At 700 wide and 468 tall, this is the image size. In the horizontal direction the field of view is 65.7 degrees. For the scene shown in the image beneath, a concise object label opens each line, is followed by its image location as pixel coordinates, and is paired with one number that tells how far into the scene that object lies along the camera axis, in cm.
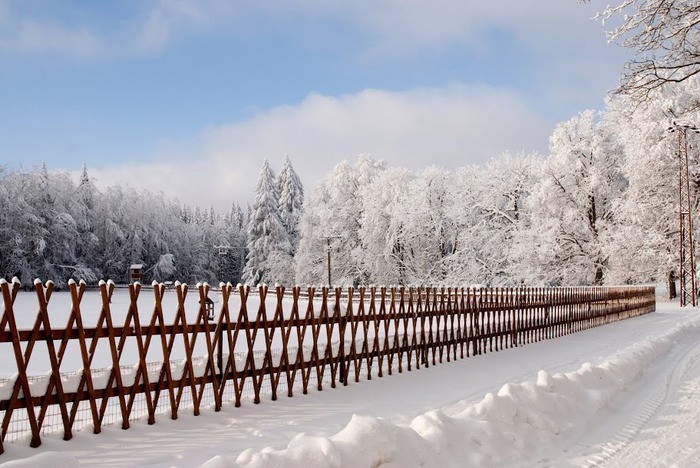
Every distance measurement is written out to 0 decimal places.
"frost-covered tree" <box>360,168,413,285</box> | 4662
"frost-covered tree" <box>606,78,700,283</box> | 3322
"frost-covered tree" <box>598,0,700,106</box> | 950
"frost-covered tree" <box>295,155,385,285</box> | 5119
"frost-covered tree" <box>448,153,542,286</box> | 4300
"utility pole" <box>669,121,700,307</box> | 2835
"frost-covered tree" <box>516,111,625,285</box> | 3759
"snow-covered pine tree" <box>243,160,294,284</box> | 6119
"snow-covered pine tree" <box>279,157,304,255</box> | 6850
